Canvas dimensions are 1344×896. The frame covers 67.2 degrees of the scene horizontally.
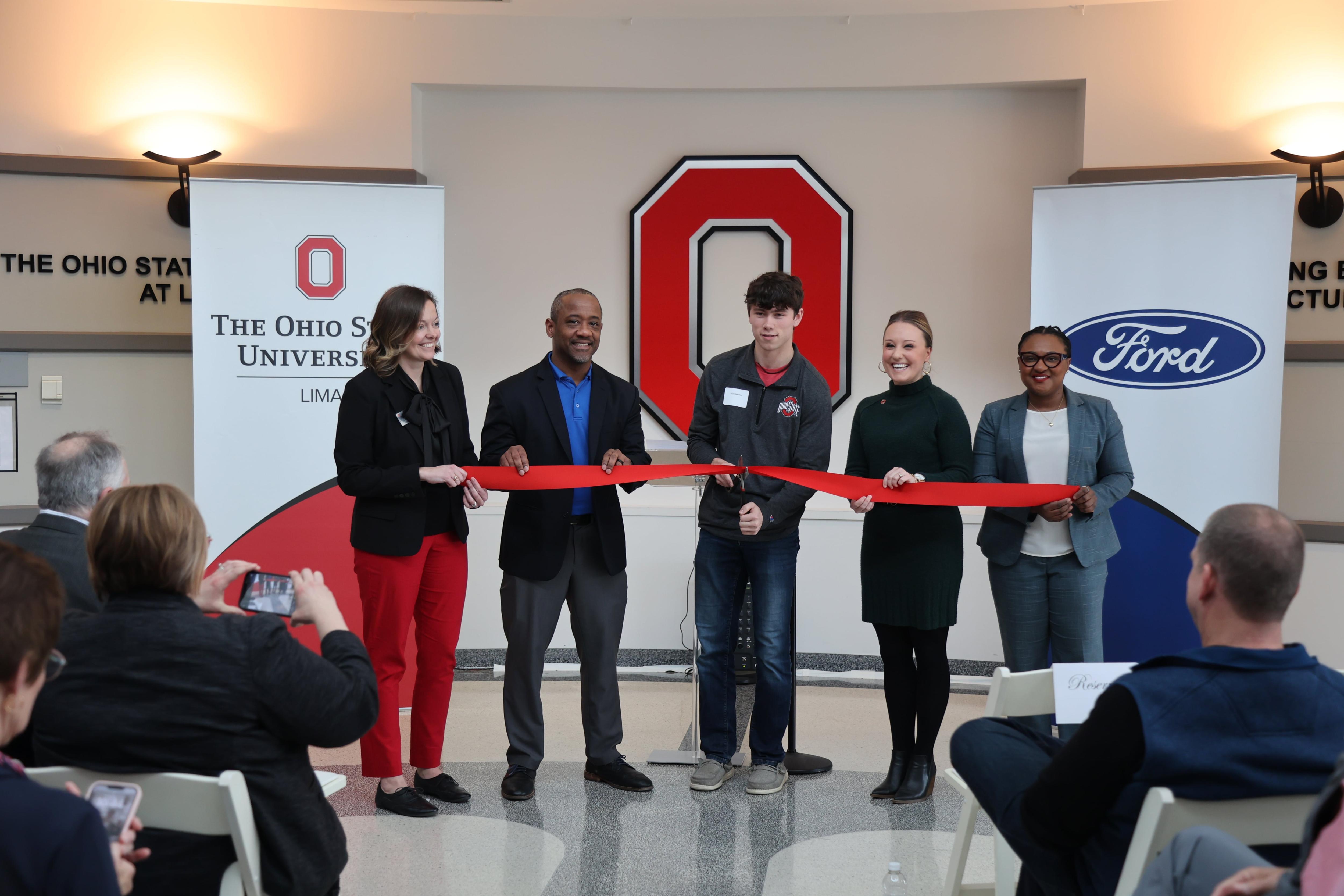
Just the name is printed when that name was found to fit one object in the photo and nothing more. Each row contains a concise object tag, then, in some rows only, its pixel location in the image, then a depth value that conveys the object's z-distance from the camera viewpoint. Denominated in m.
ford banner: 4.71
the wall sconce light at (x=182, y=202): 5.43
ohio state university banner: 4.97
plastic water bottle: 3.00
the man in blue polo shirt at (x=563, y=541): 3.72
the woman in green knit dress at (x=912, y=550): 3.65
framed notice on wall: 5.42
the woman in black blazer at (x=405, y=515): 3.50
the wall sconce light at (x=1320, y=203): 5.02
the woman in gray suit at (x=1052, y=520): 3.62
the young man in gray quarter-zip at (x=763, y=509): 3.75
